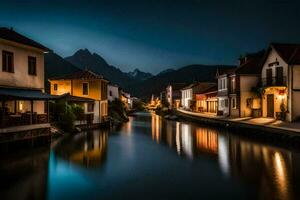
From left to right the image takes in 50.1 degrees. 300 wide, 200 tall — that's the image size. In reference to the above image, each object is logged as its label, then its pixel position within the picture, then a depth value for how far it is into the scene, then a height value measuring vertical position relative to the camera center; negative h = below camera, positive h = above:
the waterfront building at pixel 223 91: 47.03 +1.71
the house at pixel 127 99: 92.91 +1.05
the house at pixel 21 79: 21.81 +1.85
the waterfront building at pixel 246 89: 42.37 +1.73
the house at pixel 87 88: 42.72 +2.01
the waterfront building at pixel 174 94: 100.22 +2.64
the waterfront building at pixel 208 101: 58.80 +0.21
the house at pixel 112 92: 62.56 +2.19
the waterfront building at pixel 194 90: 73.88 +2.85
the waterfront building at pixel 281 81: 32.16 +2.18
